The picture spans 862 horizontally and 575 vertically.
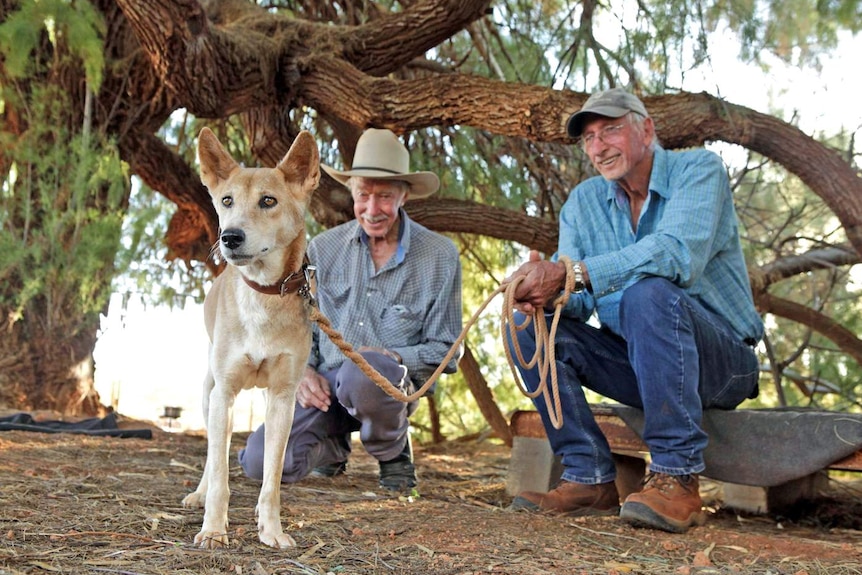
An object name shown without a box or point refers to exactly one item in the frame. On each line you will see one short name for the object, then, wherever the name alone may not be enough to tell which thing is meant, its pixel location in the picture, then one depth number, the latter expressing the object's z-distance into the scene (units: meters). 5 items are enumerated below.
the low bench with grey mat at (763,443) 3.53
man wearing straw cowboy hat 4.18
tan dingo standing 2.94
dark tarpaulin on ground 5.01
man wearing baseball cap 3.40
